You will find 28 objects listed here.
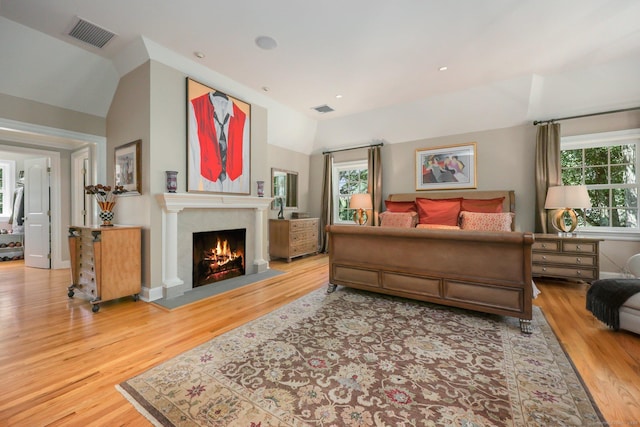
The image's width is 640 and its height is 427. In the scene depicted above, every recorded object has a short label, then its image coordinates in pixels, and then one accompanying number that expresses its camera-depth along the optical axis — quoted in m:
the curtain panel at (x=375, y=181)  5.51
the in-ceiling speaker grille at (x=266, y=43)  2.97
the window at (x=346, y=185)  6.12
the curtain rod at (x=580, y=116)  3.71
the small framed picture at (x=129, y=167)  3.16
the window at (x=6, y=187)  6.06
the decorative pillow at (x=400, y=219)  4.49
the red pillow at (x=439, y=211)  4.37
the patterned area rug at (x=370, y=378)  1.35
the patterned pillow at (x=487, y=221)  3.75
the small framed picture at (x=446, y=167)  4.82
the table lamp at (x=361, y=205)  5.35
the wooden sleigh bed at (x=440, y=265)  2.34
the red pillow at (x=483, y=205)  4.17
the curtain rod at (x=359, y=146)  5.60
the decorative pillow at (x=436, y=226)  4.22
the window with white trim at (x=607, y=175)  3.84
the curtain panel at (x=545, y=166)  4.06
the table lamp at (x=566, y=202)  3.53
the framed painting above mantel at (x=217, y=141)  3.45
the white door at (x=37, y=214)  4.59
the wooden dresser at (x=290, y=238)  5.32
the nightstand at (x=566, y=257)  3.44
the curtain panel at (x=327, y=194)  6.21
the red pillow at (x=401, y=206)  4.87
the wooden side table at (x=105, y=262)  2.80
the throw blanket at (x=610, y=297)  2.23
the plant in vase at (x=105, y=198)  3.07
